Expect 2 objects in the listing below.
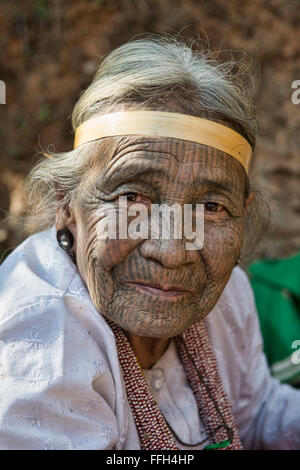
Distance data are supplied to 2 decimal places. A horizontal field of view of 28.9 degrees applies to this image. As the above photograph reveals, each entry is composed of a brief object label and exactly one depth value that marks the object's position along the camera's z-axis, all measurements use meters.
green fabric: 0.73
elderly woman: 0.40
